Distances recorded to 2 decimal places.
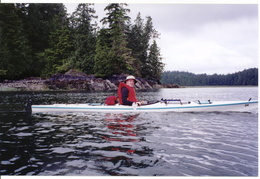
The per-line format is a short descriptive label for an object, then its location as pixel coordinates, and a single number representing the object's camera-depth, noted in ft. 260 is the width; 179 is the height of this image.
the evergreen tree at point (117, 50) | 120.06
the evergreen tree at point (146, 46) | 151.43
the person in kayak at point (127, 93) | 33.50
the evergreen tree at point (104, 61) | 122.31
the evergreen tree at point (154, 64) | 152.15
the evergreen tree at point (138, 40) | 152.75
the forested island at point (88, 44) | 104.37
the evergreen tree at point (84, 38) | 125.93
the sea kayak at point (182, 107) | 34.81
